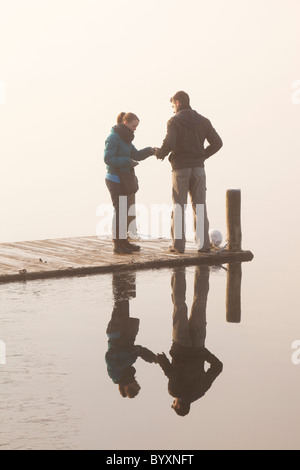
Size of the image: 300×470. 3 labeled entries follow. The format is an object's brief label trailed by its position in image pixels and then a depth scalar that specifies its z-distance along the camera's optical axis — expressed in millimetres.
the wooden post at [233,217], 15914
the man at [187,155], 14891
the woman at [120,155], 15094
